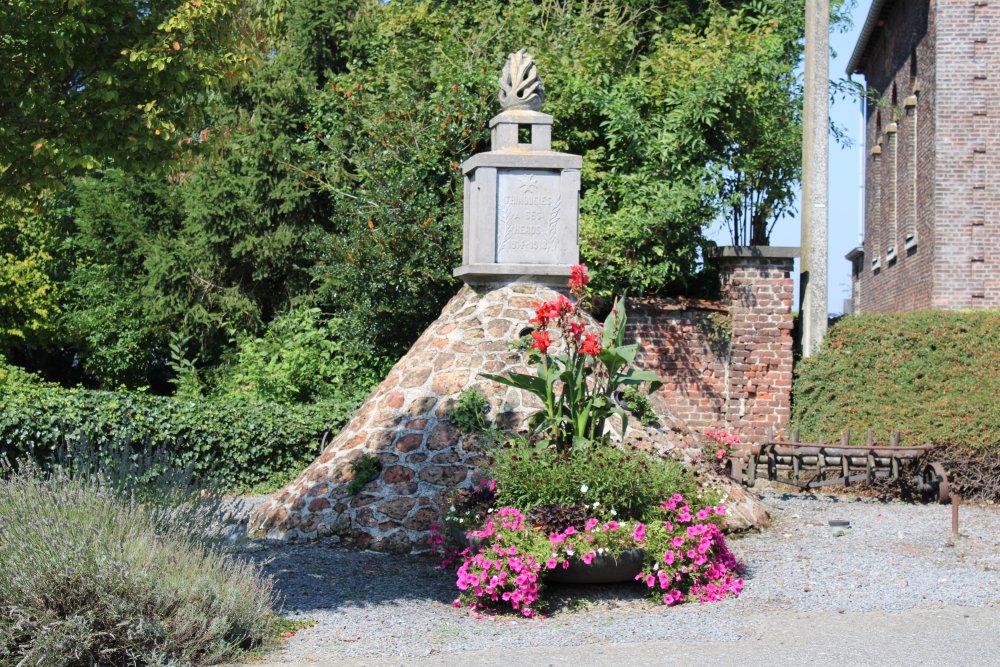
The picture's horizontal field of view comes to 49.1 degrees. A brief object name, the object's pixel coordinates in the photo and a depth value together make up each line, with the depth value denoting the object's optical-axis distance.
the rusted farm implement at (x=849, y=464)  10.59
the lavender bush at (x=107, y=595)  5.45
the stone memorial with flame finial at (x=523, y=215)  9.60
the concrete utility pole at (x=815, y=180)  13.17
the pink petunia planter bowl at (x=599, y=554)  6.73
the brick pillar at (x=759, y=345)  13.19
